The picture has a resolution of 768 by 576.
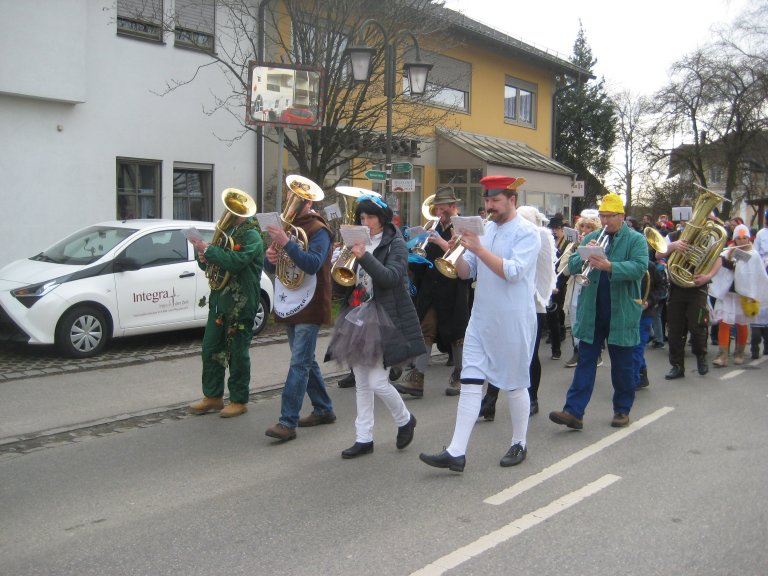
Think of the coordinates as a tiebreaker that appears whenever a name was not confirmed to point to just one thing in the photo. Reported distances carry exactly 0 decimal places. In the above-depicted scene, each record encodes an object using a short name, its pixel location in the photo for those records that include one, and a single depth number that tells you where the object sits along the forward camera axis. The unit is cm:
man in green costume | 666
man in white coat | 527
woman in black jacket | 551
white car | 897
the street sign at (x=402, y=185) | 1357
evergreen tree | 4272
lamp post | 1289
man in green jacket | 640
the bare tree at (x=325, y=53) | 1454
